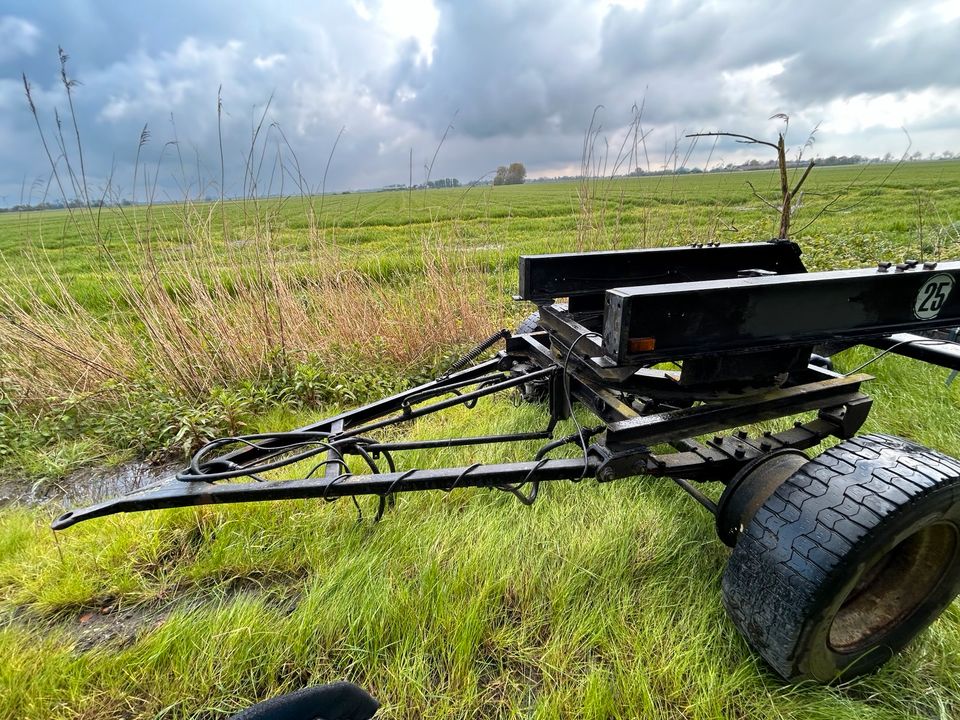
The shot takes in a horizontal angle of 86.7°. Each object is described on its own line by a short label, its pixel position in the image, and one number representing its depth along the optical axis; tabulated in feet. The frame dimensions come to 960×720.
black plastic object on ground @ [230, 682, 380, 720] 3.39
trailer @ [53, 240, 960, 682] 4.78
